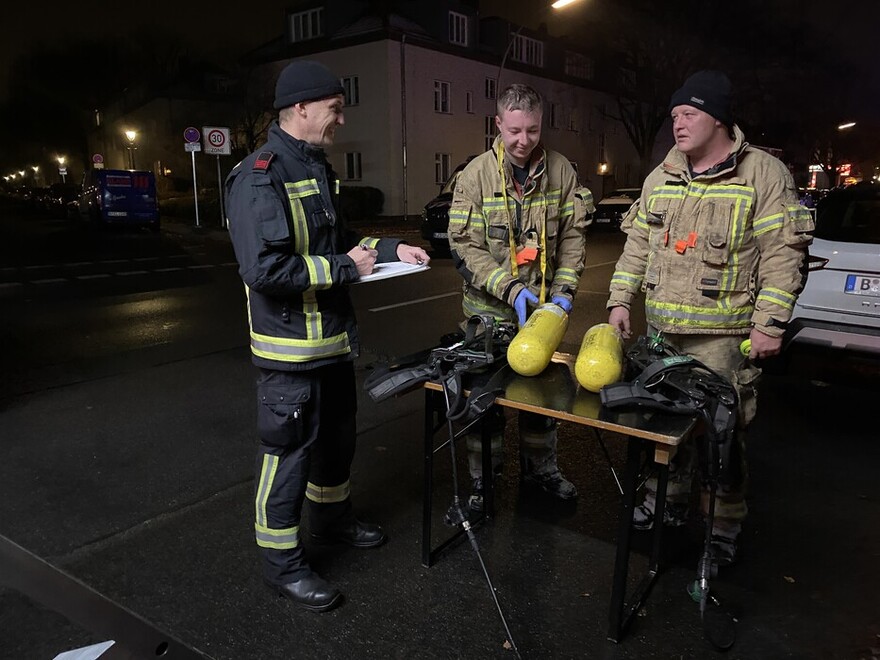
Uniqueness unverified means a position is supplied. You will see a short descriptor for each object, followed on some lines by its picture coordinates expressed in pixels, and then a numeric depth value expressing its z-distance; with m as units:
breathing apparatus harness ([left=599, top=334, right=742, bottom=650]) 2.53
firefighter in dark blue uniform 2.64
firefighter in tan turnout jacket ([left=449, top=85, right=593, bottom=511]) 3.49
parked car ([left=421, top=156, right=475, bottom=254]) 15.34
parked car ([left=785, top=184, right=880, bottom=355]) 4.89
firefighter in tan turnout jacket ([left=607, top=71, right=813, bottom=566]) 2.98
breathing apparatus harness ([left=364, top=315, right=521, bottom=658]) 2.74
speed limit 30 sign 20.89
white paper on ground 1.37
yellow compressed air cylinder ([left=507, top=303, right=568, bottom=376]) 2.90
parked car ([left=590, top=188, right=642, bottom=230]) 23.67
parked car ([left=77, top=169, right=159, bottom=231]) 23.97
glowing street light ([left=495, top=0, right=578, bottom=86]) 17.35
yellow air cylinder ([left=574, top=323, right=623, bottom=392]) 2.70
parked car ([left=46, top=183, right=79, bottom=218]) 34.22
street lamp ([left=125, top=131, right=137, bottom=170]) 41.78
